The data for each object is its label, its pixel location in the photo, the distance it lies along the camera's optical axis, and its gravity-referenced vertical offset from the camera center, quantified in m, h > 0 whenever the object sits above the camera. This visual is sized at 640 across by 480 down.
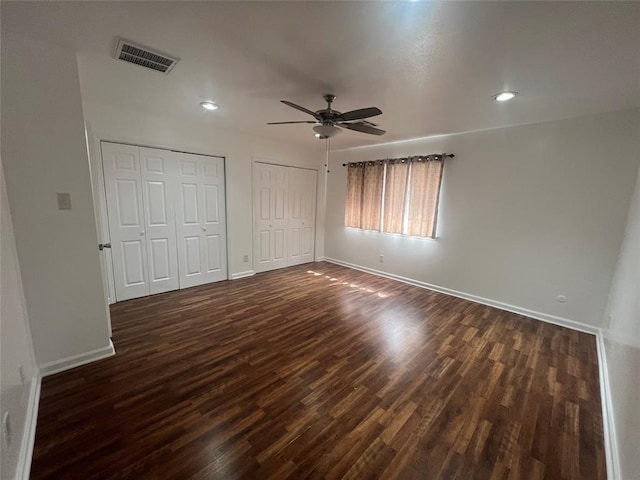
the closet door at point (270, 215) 4.63 -0.29
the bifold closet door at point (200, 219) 3.77 -0.33
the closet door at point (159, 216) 3.45 -0.28
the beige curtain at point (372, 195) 4.68 +0.14
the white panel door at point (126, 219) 3.17 -0.31
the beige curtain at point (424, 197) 3.97 +0.12
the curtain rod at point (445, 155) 3.79 +0.75
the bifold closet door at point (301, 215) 5.18 -0.31
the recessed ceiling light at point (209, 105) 2.83 +1.02
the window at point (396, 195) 4.03 +0.15
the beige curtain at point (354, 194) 4.96 +0.16
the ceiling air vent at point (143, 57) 1.78 +1.01
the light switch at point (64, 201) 1.95 -0.06
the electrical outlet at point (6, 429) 1.14 -1.08
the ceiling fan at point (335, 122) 2.19 +0.75
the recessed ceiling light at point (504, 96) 2.29 +1.00
